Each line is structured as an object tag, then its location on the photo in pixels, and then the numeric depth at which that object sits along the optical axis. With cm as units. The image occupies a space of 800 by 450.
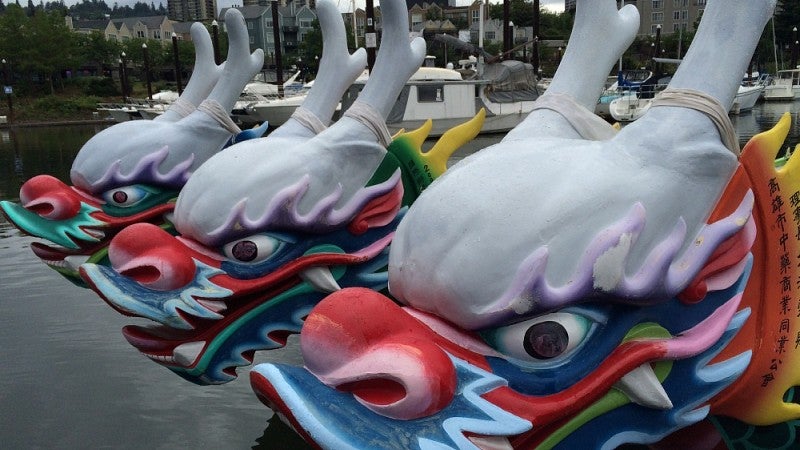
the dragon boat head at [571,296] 136
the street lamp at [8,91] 3053
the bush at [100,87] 3762
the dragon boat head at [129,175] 375
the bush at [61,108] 3184
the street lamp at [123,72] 2902
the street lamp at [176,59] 1874
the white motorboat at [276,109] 1941
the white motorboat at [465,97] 1708
